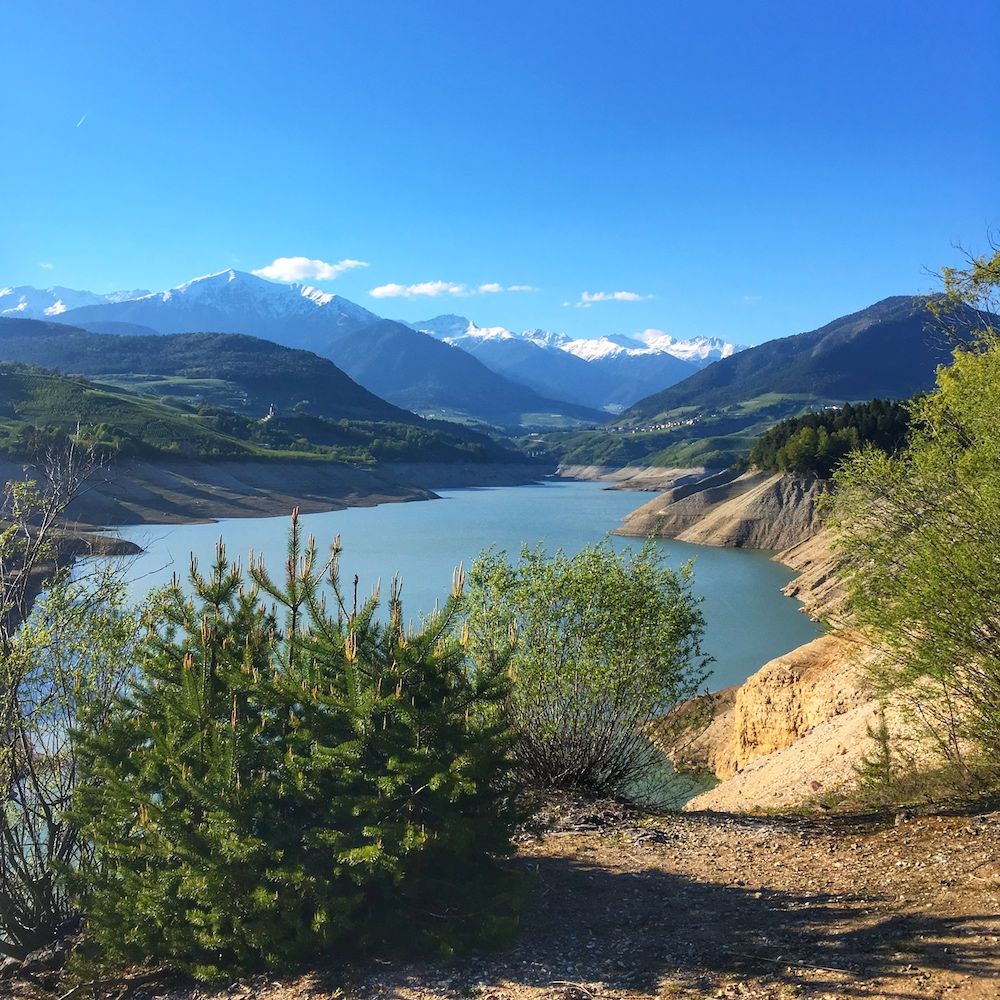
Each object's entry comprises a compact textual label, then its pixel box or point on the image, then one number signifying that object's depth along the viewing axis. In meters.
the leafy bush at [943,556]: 9.78
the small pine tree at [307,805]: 7.70
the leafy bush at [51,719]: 10.22
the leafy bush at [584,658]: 14.31
